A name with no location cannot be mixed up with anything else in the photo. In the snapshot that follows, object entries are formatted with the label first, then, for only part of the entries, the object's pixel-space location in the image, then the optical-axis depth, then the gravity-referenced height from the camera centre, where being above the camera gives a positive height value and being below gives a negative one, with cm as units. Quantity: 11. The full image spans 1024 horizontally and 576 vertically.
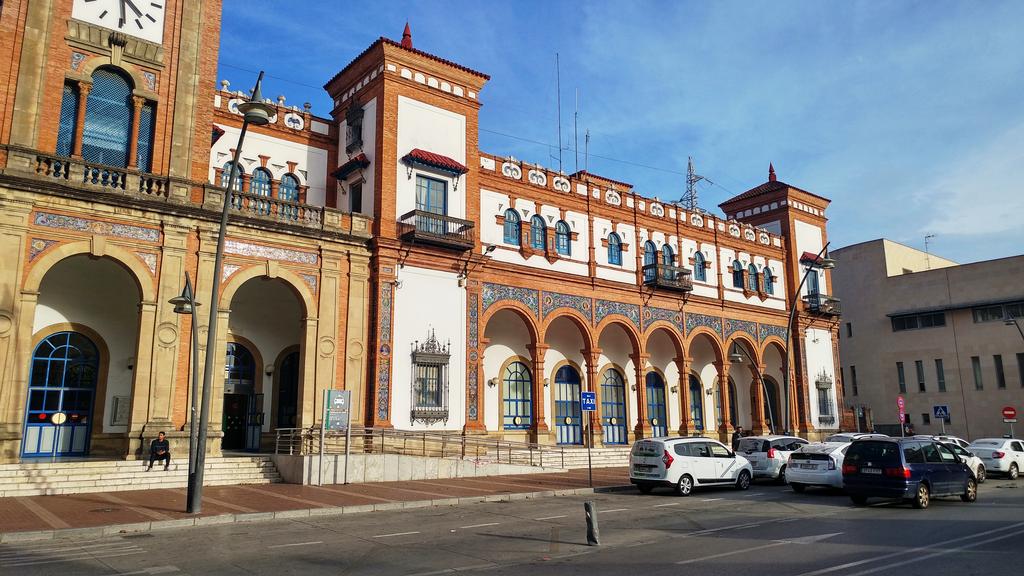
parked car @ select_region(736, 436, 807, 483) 2202 -101
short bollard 1102 -160
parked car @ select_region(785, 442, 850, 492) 1877 -124
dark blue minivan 1545 -117
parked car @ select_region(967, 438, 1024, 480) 2402 -123
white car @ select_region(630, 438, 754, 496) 1892 -118
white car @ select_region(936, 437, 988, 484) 2094 -134
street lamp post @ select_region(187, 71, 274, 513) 1389 +208
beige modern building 4584 +529
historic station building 2009 +550
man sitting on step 1897 -66
